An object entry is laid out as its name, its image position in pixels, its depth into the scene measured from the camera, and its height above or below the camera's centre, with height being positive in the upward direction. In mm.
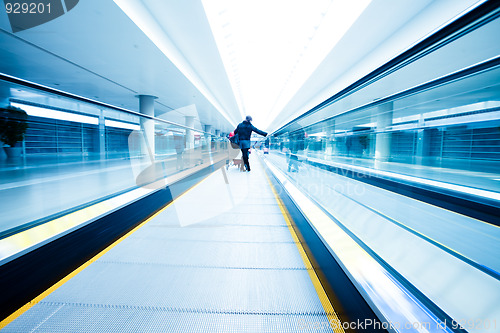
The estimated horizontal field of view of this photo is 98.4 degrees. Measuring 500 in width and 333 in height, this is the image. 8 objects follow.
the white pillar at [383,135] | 2854 +305
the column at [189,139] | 6674 +300
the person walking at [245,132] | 7478 +606
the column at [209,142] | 8322 +258
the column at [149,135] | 4246 +285
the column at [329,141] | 4055 +200
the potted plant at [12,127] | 1863 +171
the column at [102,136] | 3116 +172
